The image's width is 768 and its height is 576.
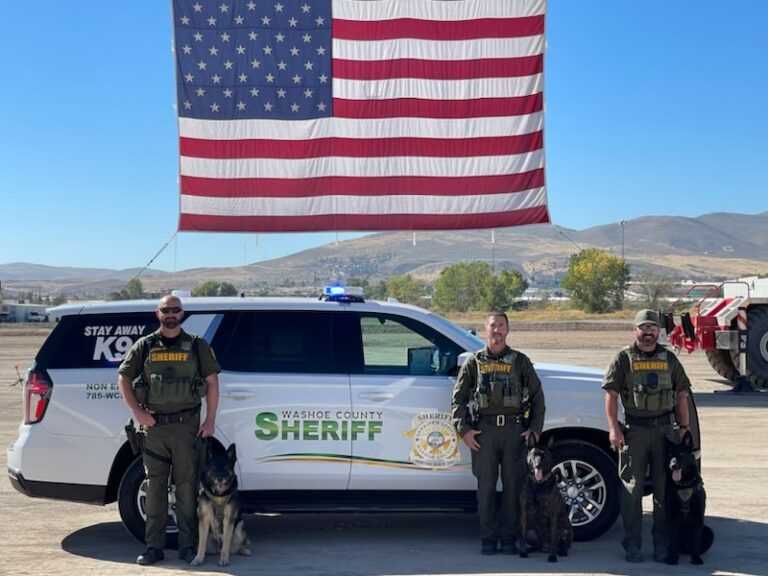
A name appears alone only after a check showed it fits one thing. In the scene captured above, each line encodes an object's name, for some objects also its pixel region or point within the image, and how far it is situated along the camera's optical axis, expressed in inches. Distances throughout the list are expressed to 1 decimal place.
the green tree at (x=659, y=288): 2511.7
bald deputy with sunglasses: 266.2
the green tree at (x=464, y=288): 3326.8
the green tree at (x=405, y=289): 3377.0
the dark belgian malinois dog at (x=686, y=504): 265.6
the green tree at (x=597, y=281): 3181.6
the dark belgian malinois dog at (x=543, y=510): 267.7
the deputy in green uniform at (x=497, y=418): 273.0
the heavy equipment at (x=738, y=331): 685.3
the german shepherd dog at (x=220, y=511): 260.2
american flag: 742.5
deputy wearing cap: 270.5
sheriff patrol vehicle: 282.4
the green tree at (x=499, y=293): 3216.0
